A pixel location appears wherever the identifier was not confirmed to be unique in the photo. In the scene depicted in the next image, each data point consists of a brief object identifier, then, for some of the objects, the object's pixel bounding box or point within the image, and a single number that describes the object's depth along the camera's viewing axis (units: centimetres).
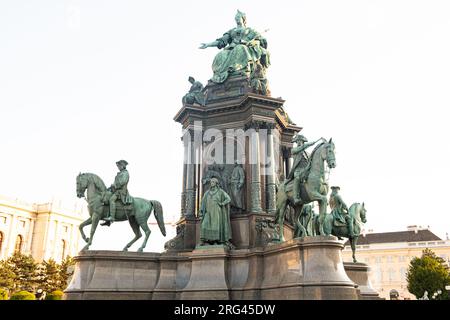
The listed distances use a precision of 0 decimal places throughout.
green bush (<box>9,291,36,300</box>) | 2879
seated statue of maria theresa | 1920
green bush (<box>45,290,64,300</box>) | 2906
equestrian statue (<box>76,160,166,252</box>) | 1603
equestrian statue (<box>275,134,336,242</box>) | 1401
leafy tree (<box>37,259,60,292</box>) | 5656
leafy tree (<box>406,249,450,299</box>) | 5056
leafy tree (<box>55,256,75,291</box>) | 5897
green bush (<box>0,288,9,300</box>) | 3027
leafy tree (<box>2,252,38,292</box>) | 5483
